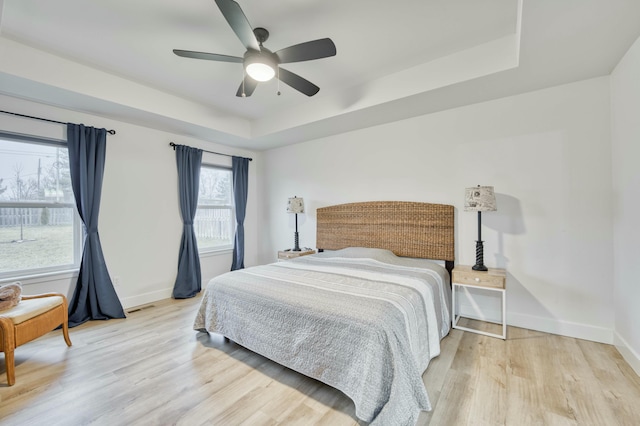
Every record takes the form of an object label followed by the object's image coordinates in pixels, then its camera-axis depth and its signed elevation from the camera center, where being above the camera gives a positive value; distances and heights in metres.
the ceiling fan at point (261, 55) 1.82 +1.23
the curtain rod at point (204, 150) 4.02 +1.05
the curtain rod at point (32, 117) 2.75 +1.05
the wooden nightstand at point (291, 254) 4.20 -0.62
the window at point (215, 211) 4.55 +0.07
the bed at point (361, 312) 1.56 -0.72
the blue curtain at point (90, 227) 3.08 -0.13
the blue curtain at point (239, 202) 4.86 +0.23
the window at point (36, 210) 2.85 +0.07
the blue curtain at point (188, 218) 4.06 -0.05
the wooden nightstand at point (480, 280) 2.58 -0.67
